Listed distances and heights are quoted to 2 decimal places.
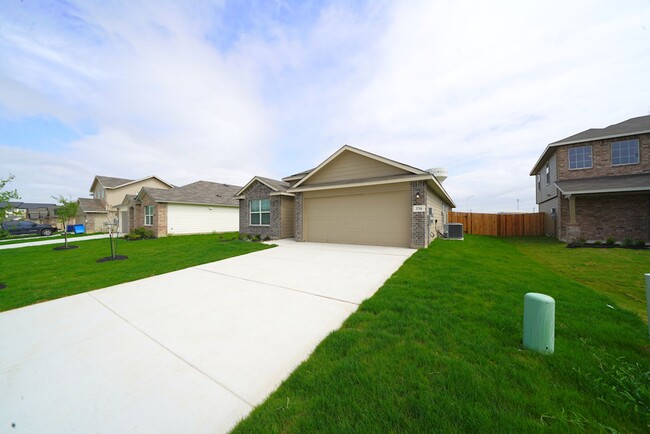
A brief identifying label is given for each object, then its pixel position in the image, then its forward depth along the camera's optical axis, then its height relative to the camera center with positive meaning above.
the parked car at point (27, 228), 22.48 -0.91
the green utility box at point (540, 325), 2.51 -1.23
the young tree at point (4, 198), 7.11 +0.68
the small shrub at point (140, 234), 17.49 -1.27
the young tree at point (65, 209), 13.53 +0.59
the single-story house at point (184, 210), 18.53 +0.76
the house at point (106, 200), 26.27 +2.36
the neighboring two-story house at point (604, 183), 11.70 +1.76
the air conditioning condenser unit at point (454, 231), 13.83 -0.90
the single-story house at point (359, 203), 9.94 +0.72
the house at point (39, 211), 36.02 +1.73
